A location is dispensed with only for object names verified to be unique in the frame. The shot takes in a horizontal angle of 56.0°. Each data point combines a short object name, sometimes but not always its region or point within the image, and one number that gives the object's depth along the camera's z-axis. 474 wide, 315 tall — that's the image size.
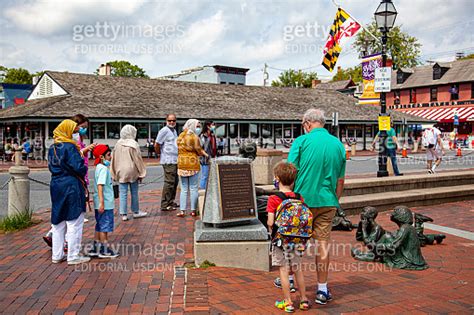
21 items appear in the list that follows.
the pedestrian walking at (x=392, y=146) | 12.99
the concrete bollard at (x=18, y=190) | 7.74
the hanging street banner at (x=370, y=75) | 12.35
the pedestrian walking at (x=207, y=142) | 9.78
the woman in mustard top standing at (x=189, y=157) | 7.96
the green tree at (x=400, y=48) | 58.69
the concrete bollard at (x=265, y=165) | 8.93
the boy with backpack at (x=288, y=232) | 3.90
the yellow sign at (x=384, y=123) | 11.91
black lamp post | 11.33
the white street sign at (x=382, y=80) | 11.76
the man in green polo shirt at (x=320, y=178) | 4.13
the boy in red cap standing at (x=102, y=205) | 5.79
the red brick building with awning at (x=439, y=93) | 45.19
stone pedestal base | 5.22
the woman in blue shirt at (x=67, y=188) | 5.45
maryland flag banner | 14.38
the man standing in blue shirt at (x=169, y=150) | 8.52
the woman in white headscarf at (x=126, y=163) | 7.86
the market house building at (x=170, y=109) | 28.31
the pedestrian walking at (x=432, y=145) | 15.75
